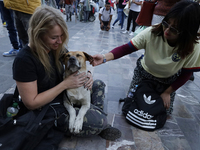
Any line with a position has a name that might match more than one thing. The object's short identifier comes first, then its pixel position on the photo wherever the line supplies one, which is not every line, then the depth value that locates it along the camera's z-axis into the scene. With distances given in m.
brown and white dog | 1.68
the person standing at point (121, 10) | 9.42
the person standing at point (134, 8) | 7.48
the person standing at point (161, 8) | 2.41
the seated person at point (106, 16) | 9.26
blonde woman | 1.40
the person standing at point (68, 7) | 10.33
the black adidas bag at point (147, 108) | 2.11
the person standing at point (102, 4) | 12.53
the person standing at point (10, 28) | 3.70
